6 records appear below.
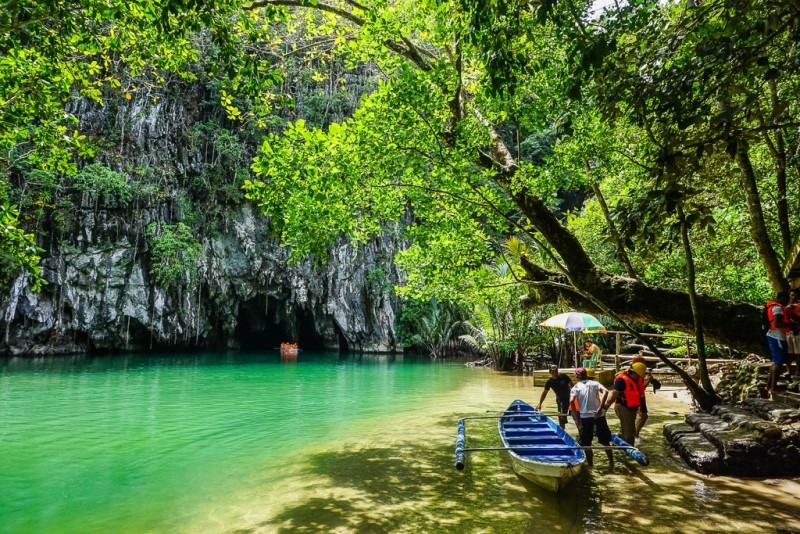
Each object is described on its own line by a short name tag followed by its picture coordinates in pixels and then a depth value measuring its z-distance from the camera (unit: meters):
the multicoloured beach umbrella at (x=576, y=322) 12.13
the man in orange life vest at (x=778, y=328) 6.11
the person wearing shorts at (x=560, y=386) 7.25
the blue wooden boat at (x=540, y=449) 4.82
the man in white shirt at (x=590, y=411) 5.92
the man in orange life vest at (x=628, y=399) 6.35
